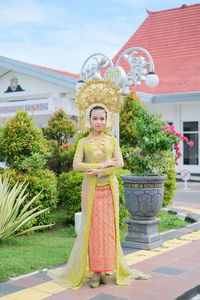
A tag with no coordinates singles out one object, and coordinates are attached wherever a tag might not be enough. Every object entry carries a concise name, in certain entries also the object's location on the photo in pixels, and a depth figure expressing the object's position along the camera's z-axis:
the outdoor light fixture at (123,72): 11.34
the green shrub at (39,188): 6.87
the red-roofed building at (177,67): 20.59
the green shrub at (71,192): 7.42
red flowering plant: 6.38
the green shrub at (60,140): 9.30
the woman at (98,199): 4.57
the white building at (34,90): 18.45
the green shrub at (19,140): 7.13
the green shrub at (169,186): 9.19
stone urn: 6.24
